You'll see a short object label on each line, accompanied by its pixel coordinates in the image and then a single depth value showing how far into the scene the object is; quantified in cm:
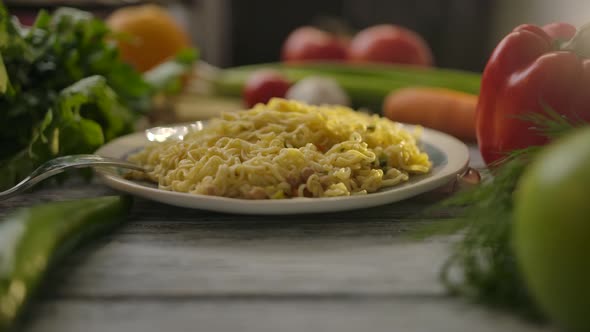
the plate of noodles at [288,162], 63
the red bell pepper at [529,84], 72
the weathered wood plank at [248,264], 50
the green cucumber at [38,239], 42
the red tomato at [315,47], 116
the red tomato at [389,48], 112
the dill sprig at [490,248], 46
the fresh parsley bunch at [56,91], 75
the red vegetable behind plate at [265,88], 96
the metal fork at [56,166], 70
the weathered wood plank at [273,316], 44
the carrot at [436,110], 89
